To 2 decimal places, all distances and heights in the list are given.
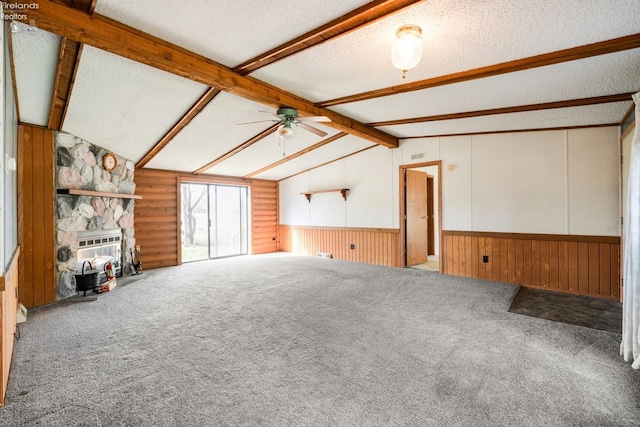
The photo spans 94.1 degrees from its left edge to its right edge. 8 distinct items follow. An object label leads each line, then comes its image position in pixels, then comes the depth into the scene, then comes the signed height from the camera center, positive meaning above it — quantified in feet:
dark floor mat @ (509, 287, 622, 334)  10.57 -4.07
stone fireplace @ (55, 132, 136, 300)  13.91 +0.74
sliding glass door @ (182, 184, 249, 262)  26.37 -0.95
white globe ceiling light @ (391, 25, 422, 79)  7.15 +3.93
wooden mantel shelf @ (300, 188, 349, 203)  23.68 +1.67
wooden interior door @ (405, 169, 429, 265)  21.11 -0.47
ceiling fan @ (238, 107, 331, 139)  12.47 +3.94
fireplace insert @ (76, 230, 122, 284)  15.15 -1.89
